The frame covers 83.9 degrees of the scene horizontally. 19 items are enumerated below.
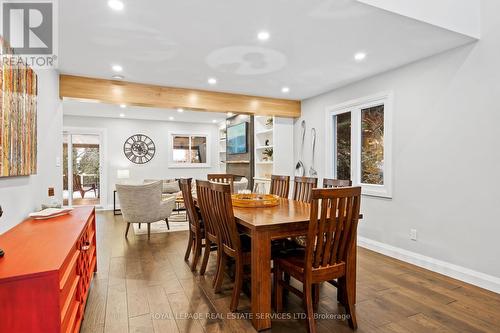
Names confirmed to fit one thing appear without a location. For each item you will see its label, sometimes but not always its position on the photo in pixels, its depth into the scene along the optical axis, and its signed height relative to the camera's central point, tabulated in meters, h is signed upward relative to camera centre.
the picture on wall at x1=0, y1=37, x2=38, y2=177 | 1.82 +0.34
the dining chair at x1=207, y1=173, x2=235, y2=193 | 4.80 -0.25
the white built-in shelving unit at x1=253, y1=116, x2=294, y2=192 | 5.48 +0.34
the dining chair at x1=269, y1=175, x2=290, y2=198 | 3.75 -0.30
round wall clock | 7.71 +0.43
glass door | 6.96 -0.13
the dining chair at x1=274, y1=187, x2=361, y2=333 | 1.84 -0.60
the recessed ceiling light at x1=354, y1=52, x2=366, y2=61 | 3.18 +1.26
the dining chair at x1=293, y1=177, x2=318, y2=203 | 3.33 -0.29
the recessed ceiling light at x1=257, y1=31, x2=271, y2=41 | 2.67 +1.26
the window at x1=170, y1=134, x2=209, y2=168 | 8.33 +0.41
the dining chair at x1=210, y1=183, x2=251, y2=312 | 2.19 -0.55
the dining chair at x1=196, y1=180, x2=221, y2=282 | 2.54 -0.53
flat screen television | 6.53 +0.62
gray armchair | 4.36 -0.61
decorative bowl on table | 2.77 -0.38
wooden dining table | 1.99 -0.64
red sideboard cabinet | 1.17 -0.53
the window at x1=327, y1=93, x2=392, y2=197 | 3.76 +0.32
